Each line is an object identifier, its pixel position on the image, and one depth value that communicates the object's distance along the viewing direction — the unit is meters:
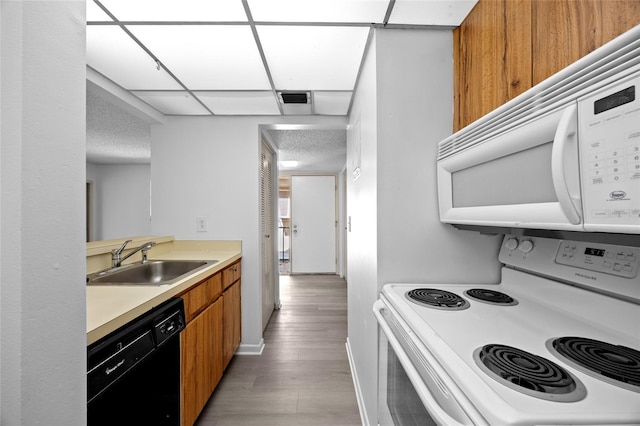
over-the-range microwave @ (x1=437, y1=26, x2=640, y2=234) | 0.51
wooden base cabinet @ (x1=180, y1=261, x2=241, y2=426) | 1.44
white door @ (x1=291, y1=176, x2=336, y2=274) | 5.50
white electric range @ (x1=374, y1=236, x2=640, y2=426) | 0.51
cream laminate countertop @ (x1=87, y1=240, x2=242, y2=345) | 0.89
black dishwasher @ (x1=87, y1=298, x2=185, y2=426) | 0.86
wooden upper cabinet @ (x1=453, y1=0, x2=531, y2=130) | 0.86
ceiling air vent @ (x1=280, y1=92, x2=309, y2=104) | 2.03
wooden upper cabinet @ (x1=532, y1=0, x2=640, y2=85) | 0.58
